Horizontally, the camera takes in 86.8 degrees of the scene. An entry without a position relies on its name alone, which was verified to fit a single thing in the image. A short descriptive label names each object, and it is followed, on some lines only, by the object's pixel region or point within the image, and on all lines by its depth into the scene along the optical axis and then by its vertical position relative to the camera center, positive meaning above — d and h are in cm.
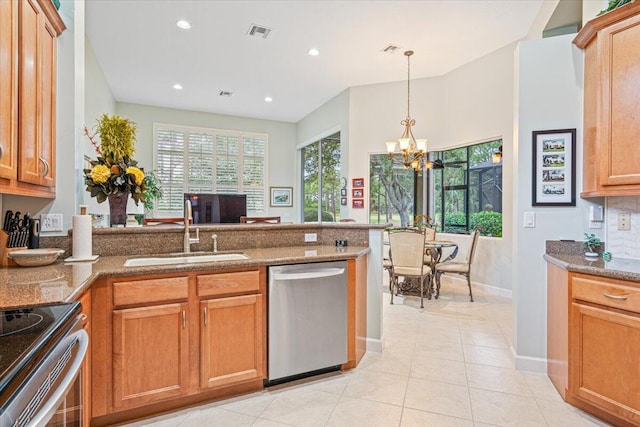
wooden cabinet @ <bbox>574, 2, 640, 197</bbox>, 206 +70
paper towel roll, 213 -16
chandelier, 480 +95
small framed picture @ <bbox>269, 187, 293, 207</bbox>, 832 +38
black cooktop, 79 -35
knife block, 195 -24
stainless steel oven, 76 -41
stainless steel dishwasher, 225 -75
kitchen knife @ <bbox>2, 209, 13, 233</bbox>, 199 -6
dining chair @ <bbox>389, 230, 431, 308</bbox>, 419 -54
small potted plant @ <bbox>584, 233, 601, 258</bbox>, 239 -22
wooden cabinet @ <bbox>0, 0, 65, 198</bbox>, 159 +60
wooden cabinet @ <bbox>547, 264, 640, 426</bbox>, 179 -76
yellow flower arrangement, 229 +30
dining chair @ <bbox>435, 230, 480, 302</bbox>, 452 -74
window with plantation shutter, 727 +107
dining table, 468 -83
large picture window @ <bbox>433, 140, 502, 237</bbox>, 503 +35
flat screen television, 525 +5
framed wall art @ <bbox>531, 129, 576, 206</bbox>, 252 +34
